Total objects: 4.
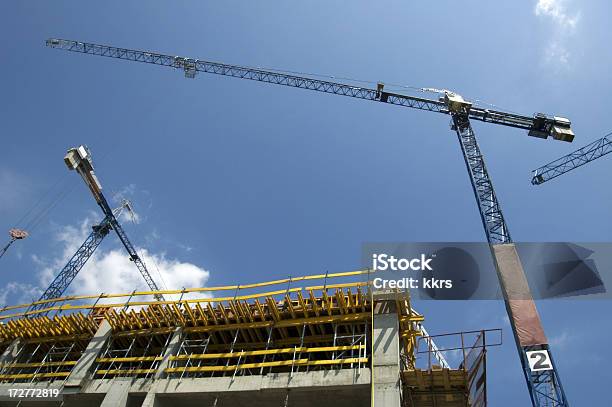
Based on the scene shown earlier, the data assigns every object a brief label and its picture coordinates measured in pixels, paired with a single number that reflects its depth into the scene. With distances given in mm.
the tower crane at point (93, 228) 47562
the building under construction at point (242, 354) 17734
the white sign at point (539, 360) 24109
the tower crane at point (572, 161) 45125
